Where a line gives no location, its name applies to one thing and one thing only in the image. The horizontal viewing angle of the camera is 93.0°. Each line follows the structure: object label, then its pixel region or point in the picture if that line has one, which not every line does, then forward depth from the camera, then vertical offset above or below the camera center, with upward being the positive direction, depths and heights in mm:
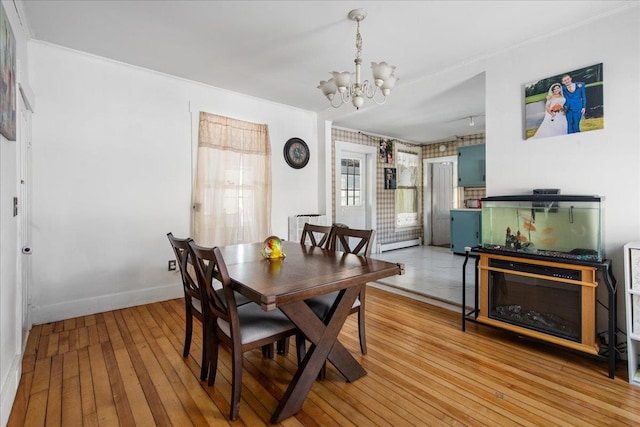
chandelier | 2049 +903
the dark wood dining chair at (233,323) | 1446 -590
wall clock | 4328 +844
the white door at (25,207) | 2354 +28
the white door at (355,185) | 5209 +473
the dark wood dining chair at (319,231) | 2545 -188
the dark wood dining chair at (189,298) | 1783 -564
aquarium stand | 1954 -639
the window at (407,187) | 6340 +503
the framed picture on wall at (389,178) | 6004 +642
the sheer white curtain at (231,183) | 3529 +344
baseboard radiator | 5913 -704
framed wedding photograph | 2180 +818
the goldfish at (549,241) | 2211 -225
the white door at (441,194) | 6727 +371
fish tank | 2025 -109
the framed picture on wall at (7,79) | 1545 +736
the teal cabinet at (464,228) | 5426 -329
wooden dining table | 1373 -365
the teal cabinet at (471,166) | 5394 +822
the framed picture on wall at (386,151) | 5912 +1181
